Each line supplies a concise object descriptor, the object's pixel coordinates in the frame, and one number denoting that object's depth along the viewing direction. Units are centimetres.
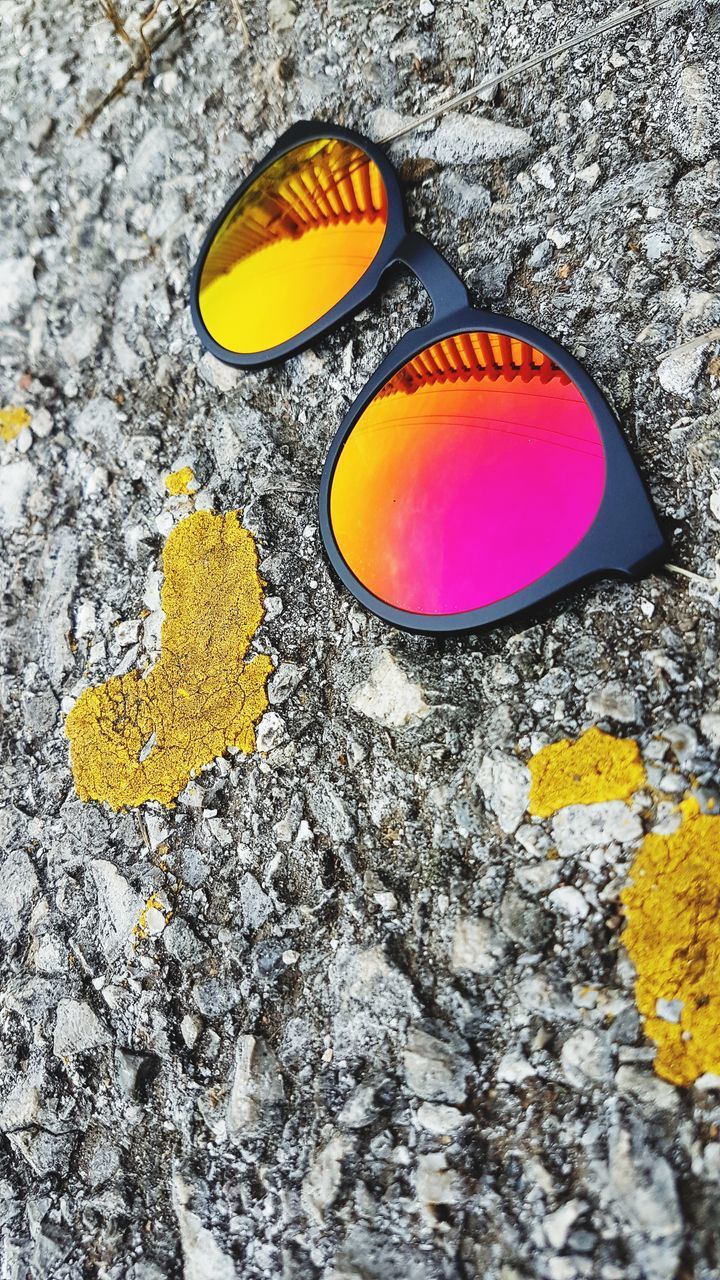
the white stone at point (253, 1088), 17
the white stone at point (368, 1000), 16
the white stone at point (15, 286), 24
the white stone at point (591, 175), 19
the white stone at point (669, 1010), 15
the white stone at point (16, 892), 19
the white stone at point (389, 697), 18
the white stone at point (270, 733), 18
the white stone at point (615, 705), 16
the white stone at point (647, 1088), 14
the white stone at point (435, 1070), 16
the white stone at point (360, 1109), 16
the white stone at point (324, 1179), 16
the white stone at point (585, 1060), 15
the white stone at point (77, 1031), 18
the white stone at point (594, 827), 16
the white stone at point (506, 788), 16
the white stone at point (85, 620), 21
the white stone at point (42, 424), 23
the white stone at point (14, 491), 22
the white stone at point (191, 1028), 17
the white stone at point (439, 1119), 15
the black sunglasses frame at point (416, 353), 16
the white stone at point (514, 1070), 15
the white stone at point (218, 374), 21
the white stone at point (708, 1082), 14
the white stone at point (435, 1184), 15
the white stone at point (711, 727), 16
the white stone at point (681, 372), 17
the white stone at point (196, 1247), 16
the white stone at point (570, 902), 16
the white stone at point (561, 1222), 14
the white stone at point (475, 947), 16
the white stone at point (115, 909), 18
